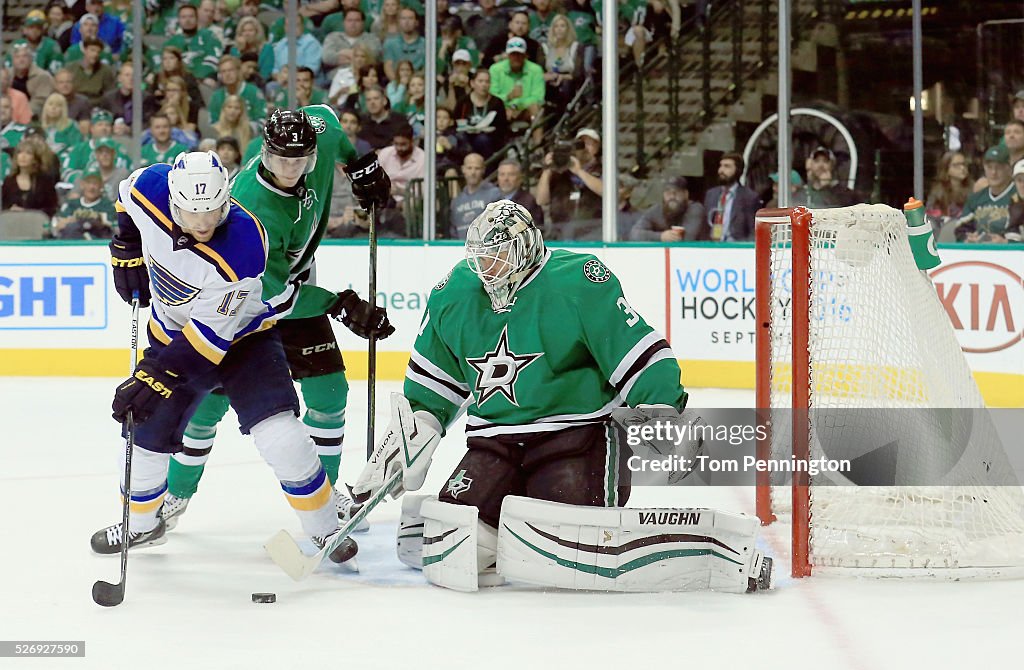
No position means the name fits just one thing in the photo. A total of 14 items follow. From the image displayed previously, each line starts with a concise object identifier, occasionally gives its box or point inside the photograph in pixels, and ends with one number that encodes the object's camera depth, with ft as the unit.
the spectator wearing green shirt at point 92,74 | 55.10
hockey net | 21.72
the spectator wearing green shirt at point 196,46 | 55.62
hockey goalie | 20.43
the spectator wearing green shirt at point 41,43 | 55.93
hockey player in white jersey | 20.79
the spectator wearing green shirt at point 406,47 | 52.21
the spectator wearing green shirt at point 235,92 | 54.34
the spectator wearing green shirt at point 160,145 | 53.55
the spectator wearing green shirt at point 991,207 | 43.21
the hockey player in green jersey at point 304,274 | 23.59
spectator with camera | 49.42
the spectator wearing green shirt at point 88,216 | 51.98
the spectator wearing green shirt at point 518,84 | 51.70
